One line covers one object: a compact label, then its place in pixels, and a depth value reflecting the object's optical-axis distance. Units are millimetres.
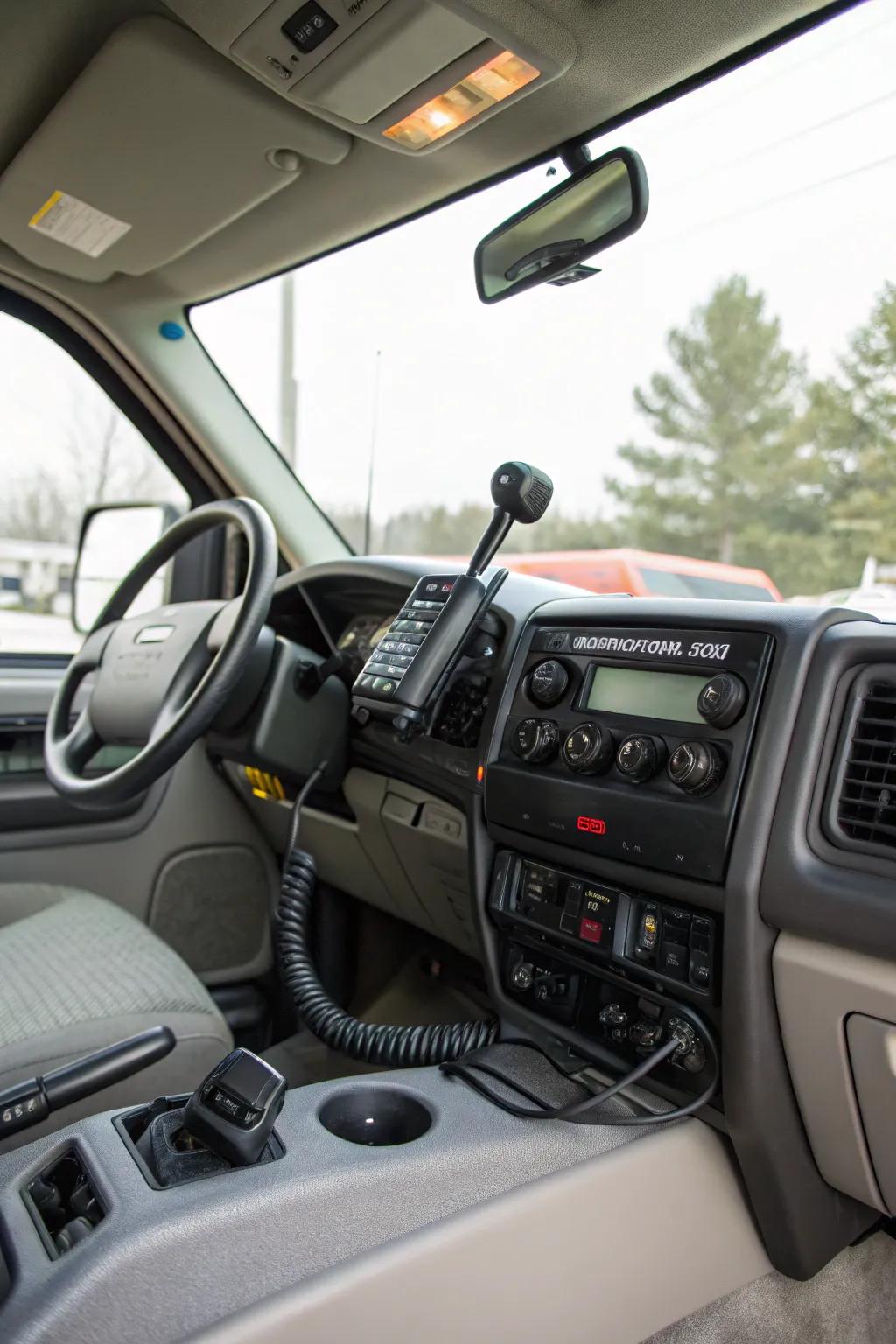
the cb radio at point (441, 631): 1527
